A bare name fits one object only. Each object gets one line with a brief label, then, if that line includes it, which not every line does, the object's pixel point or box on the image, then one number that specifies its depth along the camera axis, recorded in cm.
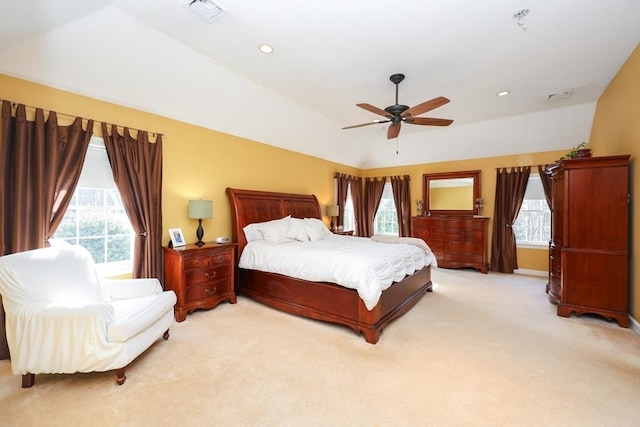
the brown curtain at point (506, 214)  573
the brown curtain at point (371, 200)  752
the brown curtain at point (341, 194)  687
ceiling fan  314
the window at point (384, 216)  745
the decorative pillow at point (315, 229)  455
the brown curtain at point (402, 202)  705
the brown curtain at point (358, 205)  743
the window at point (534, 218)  570
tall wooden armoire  318
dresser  586
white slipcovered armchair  198
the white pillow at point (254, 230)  427
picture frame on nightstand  352
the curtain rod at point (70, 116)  250
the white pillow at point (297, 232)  442
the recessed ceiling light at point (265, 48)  299
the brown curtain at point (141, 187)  312
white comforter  286
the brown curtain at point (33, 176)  243
